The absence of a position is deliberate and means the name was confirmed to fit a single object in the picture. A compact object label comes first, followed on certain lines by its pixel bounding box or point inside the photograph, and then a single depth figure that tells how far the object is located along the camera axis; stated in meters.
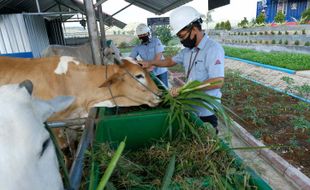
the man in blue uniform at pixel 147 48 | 3.71
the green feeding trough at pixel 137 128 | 1.74
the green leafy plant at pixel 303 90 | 3.90
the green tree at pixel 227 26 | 17.92
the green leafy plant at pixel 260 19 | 16.24
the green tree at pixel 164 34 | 13.10
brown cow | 2.13
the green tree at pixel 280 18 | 15.06
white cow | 0.62
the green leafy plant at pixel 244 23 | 17.37
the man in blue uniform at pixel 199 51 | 1.90
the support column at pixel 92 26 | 2.23
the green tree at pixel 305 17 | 12.02
